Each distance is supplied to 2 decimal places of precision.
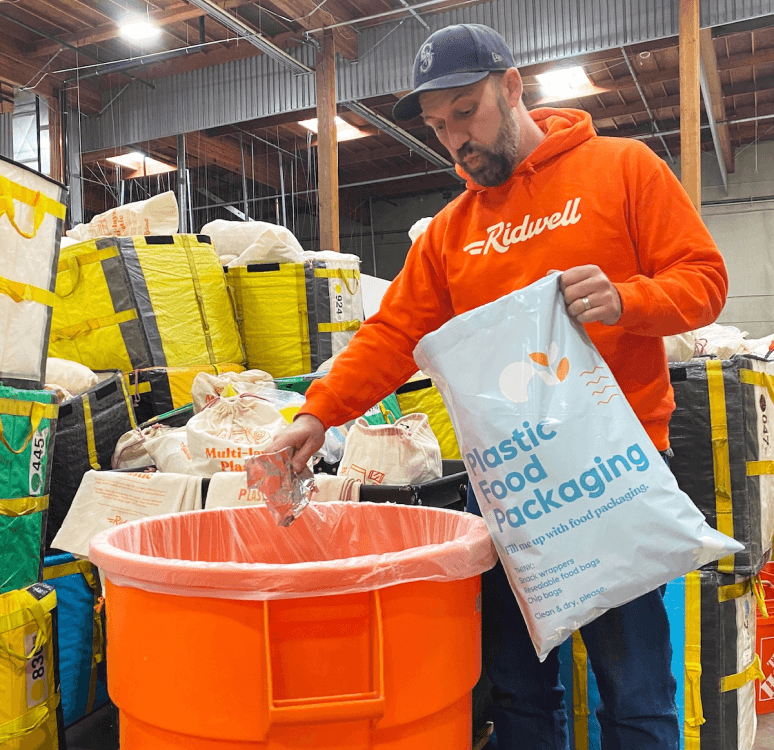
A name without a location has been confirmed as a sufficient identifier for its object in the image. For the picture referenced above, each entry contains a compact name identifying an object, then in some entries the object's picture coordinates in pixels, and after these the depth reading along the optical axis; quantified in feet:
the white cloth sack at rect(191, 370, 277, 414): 9.43
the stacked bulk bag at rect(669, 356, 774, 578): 7.29
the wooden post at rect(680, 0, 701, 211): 15.85
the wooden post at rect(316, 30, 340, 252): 20.74
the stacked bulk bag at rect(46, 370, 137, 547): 8.60
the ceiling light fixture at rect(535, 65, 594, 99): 25.46
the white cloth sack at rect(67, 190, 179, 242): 12.19
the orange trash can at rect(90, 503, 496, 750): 3.50
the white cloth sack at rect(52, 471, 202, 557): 7.09
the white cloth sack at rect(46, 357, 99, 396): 9.39
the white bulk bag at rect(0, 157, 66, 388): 6.10
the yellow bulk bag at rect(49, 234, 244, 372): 10.98
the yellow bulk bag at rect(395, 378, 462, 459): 10.88
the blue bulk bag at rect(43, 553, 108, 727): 7.70
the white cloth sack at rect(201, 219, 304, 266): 12.87
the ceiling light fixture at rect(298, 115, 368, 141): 29.72
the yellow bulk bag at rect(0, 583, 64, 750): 5.88
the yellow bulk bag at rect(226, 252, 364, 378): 12.78
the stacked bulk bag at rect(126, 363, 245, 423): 10.66
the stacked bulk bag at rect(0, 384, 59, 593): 6.07
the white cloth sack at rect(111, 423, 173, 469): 8.64
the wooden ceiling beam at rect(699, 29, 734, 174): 21.99
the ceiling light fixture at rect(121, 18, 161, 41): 20.62
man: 4.15
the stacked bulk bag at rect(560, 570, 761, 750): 7.33
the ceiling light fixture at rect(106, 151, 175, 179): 32.19
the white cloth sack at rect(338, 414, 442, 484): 7.18
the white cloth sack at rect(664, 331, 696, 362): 8.45
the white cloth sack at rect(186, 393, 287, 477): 7.77
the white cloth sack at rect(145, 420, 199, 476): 7.98
